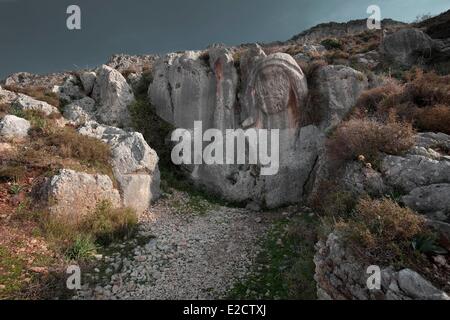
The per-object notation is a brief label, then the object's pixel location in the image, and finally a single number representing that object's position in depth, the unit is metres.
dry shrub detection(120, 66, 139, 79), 22.35
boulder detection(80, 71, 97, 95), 20.70
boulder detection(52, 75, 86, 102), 19.90
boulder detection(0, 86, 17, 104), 17.38
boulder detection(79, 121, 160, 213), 13.11
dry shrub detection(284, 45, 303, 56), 24.04
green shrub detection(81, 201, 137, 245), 10.76
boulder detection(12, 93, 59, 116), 16.50
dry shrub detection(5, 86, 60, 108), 18.33
